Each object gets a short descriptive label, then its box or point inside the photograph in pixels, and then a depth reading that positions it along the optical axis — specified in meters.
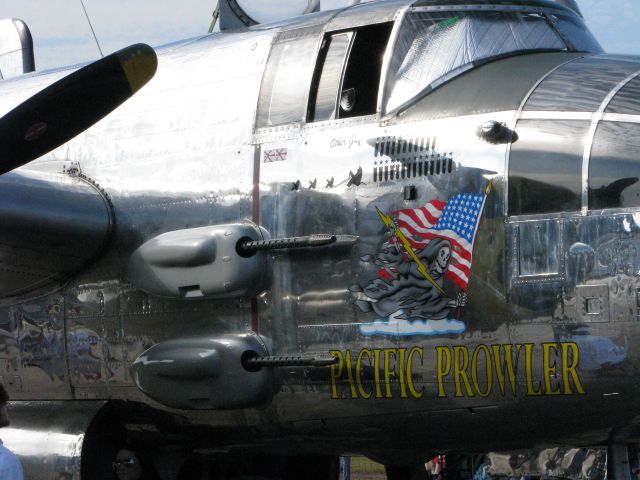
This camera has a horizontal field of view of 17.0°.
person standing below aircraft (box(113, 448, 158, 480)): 16.67
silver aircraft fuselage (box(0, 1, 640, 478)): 13.29
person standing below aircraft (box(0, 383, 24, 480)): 9.65
